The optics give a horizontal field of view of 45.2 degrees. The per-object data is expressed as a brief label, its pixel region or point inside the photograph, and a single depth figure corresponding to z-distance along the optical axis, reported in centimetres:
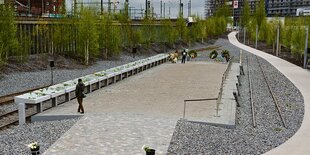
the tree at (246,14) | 8569
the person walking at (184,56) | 3556
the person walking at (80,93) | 1359
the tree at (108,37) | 3806
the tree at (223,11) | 10512
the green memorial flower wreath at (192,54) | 4035
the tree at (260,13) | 7489
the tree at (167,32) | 5605
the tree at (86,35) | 3316
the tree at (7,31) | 2527
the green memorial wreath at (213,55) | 3922
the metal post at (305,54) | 3121
